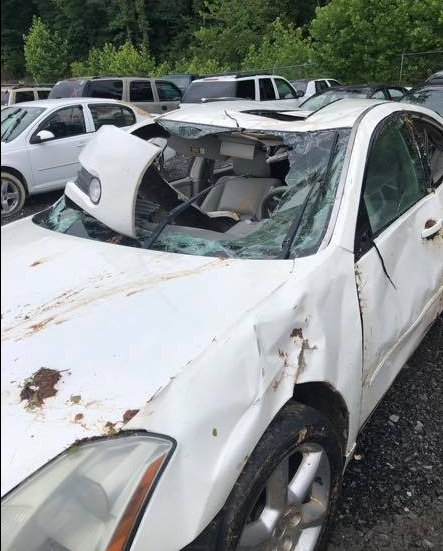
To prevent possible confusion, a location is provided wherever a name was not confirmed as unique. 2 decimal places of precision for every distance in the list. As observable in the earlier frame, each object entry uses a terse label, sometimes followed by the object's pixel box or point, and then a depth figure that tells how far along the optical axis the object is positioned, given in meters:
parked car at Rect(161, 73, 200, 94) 17.09
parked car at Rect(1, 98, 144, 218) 7.46
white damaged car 1.27
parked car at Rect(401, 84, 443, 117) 6.98
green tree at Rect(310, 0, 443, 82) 14.48
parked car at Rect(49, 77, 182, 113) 11.35
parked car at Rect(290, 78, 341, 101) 14.17
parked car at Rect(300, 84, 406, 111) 9.84
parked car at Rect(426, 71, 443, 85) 8.13
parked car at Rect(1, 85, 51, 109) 12.02
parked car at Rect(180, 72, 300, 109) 10.98
